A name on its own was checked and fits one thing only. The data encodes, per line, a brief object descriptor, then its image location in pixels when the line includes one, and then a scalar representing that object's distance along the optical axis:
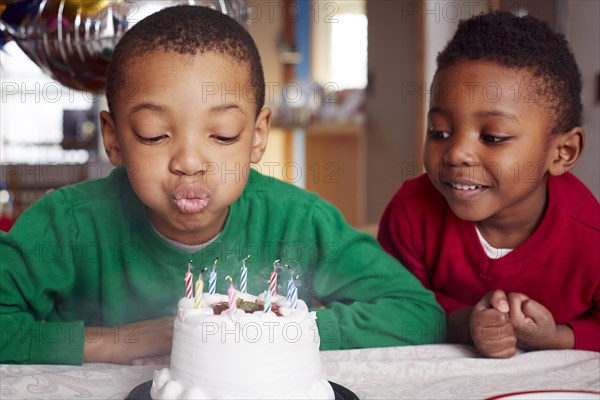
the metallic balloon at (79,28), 1.29
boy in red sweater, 1.06
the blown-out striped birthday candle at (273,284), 0.72
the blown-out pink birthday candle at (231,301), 0.66
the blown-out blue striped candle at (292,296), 0.70
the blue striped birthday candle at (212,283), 0.73
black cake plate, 0.69
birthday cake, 0.65
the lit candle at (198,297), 0.69
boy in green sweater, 0.91
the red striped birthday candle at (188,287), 0.71
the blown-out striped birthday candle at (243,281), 0.77
